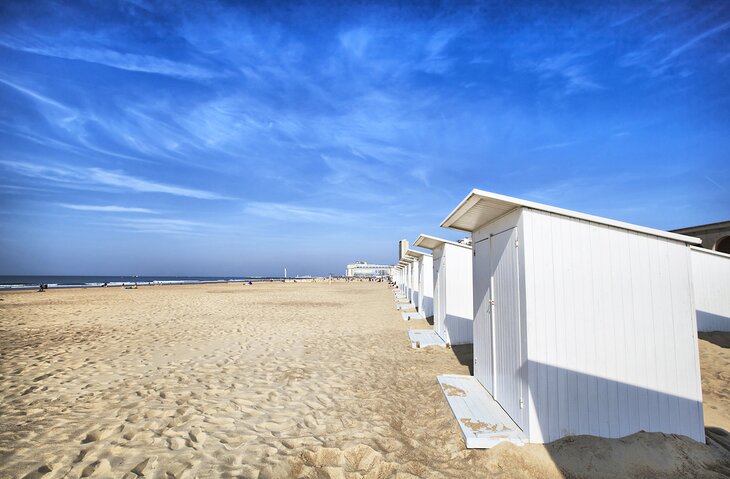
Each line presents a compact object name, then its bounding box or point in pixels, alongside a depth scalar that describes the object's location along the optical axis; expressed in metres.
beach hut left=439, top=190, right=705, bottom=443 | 3.76
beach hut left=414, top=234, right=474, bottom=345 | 9.30
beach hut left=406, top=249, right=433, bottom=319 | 14.15
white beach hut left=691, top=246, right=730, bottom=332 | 9.95
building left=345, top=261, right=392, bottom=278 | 150.49
